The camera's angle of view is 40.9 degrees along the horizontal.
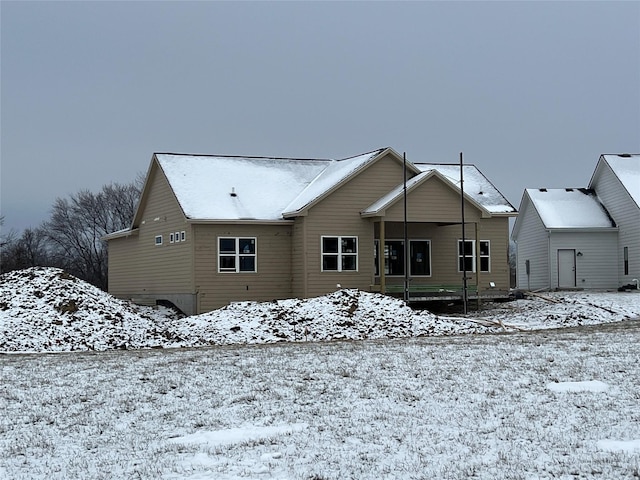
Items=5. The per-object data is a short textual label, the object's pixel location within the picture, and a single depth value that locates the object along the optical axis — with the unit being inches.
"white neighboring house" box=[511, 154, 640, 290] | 1587.1
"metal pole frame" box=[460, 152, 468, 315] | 1201.0
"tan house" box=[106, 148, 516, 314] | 1210.0
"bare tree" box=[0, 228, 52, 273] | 2615.7
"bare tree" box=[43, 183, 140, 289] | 2895.4
